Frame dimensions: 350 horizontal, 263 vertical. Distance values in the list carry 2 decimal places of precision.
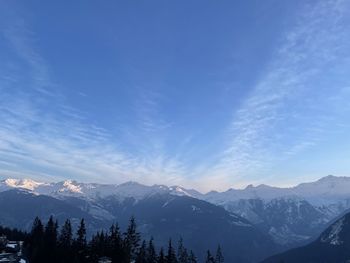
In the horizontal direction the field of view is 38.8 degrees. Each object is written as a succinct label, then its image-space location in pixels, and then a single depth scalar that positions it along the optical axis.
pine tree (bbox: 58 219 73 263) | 163.18
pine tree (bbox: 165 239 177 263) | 166.00
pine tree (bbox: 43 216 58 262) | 167.12
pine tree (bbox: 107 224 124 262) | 157.38
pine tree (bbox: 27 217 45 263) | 168.12
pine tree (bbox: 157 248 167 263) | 164.51
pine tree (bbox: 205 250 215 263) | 195.76
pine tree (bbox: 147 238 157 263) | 180.80
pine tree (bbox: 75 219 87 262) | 168.38
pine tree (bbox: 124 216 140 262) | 175.12
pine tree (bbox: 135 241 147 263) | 180.75
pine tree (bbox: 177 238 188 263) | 194.70
